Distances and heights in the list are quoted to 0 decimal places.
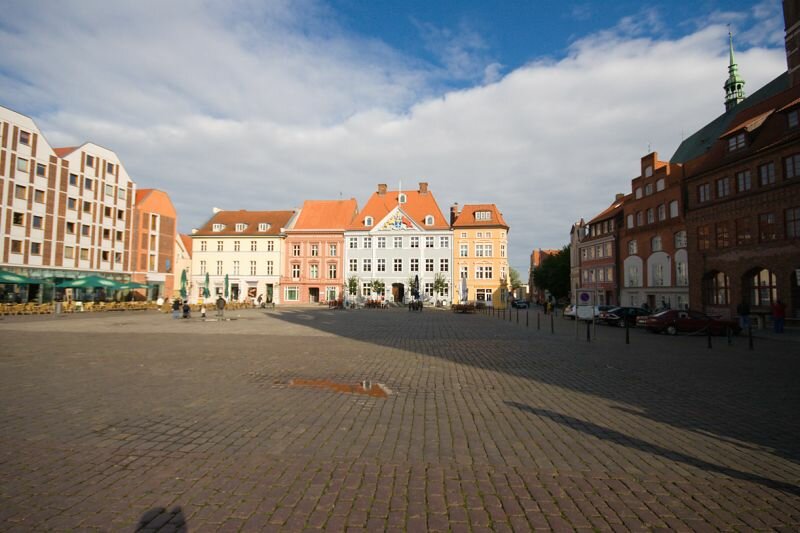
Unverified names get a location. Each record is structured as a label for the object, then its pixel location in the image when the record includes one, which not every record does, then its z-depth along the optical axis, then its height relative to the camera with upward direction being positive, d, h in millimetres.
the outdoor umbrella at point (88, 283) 37969 +847
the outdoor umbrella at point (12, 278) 34500 +1136
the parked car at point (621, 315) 31094 -1498
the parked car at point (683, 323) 23969 -1556
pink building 69125 +4619
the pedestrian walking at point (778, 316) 24500 -1226
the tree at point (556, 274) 82125 +3386
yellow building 65750 +5305
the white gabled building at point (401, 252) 66312 +5968
